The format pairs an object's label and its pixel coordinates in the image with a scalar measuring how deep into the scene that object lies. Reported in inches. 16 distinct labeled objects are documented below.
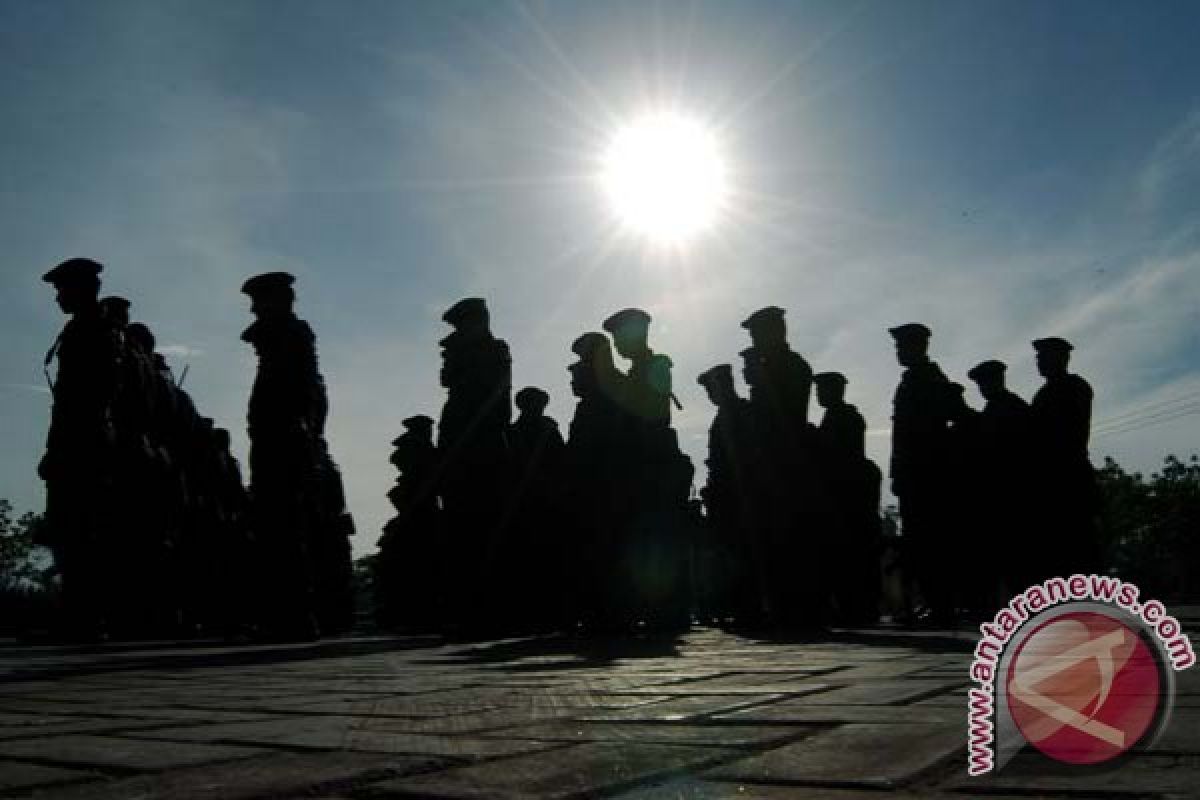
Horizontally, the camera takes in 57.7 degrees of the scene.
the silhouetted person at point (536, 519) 518.0
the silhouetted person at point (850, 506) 541.3
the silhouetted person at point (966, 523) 474.9
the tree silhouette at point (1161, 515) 2444.6
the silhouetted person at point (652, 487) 481.4
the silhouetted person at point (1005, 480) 458.3
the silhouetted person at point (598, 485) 482.6
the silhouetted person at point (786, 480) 502.3
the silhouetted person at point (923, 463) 476.1
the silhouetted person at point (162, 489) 498.0
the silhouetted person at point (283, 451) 430.9
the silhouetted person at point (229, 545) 668.1
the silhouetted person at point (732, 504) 524.4
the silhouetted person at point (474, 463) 481.7
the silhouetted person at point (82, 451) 405.1
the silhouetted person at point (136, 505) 464.4
